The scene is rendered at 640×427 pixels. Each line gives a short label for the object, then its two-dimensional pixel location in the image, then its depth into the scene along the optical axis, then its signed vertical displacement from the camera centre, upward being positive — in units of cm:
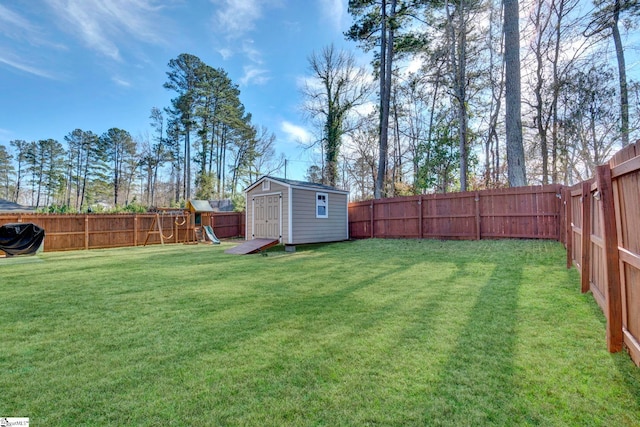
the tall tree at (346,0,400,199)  1280 +891
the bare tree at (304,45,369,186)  1833 +854
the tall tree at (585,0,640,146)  1002 +723
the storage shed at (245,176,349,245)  959 +46
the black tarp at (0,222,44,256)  762 -31
